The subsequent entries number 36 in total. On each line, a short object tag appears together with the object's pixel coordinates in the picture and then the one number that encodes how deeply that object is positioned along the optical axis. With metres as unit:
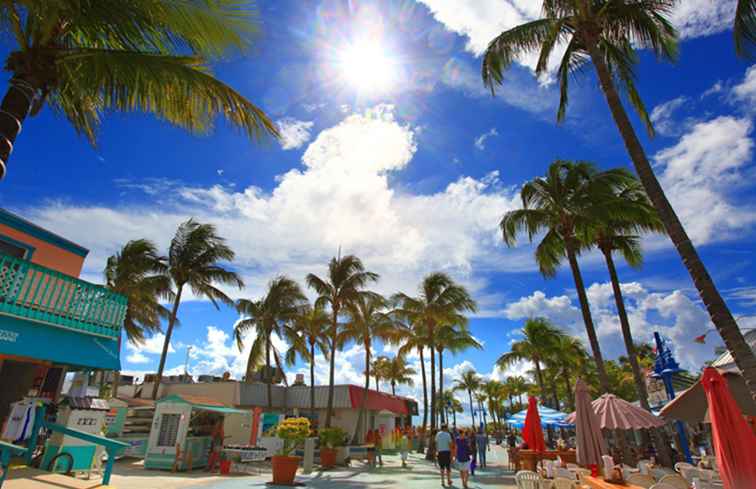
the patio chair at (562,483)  7.88
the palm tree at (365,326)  27.12
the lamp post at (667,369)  17.44
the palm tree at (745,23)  6.70
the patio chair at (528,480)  8.44
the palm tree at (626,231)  14.04
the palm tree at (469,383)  73.06
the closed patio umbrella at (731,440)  4.98
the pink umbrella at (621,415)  10.55
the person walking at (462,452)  13.71
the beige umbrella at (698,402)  9.12
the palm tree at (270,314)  28.89
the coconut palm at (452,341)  33.41
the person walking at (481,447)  21.63
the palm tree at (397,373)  53.81
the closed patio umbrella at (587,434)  10.25
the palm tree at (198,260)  23.94
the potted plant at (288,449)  12.05
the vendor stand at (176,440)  14.86
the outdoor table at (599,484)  7.62
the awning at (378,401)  27.42
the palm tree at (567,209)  14.89
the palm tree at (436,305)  29.20
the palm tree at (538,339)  34.22
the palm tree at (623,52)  6.38
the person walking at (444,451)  13.22
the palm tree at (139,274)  23.56
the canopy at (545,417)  20.42
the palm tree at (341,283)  26.06
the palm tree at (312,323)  29.39
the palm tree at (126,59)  4.90
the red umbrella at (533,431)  13.43
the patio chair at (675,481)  6.81
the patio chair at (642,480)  8.04
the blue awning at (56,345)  7.18
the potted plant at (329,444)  18.45
